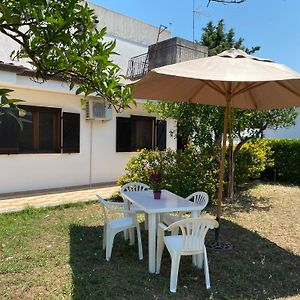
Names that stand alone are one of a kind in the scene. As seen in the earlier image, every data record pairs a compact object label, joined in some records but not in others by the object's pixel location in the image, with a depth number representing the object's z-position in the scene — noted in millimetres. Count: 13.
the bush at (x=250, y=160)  9969
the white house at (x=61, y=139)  8875
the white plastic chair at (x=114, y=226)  4648
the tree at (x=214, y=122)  8039
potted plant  5008
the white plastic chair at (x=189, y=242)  3783
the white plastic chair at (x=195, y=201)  4918
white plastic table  4234
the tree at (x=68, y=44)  1633
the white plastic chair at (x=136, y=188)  5959
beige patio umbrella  3994
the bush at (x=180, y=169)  7956
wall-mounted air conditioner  10297
